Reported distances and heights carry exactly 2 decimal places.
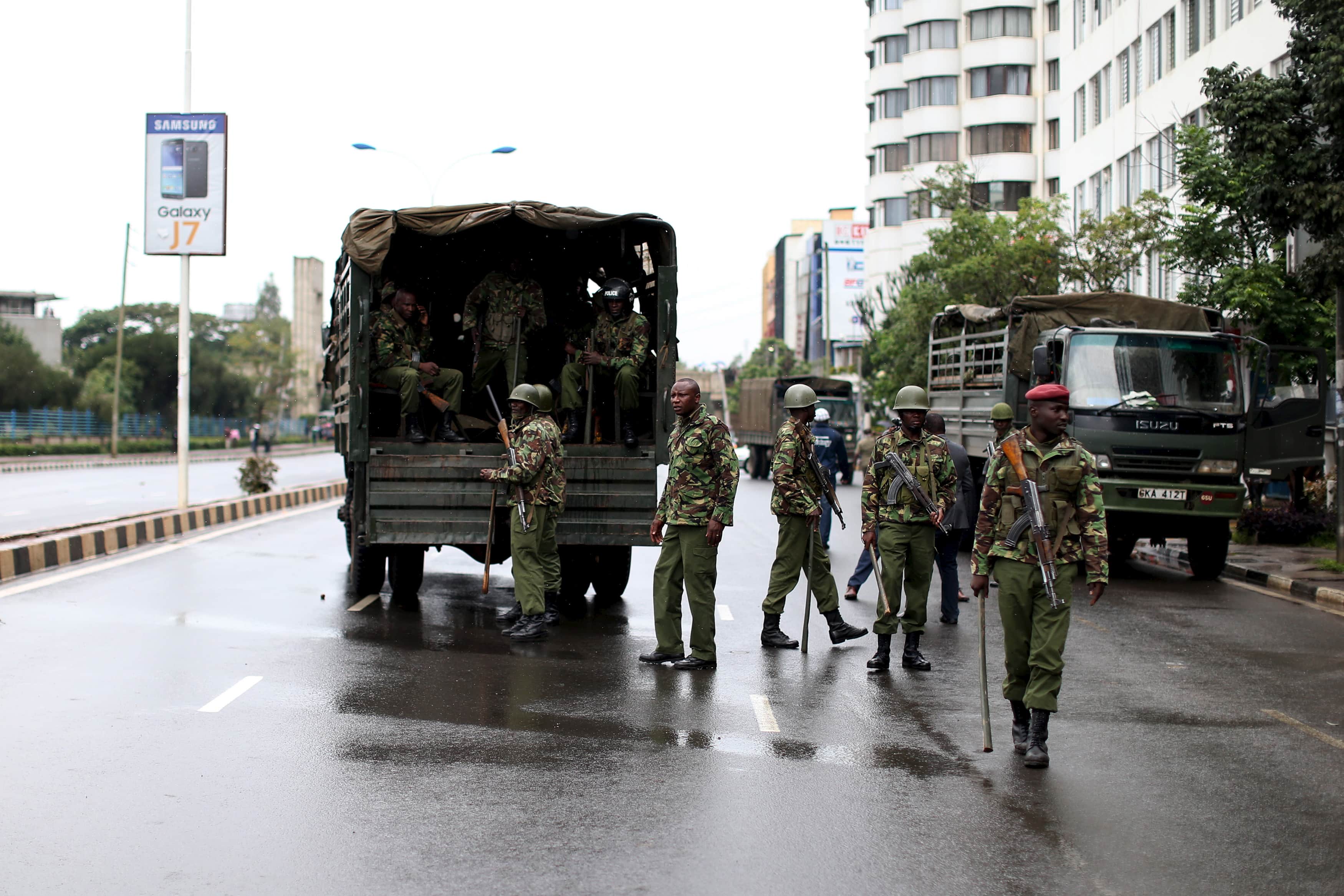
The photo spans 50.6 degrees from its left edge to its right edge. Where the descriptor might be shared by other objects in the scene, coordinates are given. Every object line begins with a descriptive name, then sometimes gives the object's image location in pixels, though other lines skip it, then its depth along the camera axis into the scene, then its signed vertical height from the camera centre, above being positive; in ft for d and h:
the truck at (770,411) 133.18 +2.10
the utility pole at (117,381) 195.42 +7.16
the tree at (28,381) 216.33 +8.22
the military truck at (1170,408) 48.78 +0.84
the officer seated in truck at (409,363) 38.73 +1.94
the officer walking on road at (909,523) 30.60 -1.96
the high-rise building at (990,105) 140.87 +44.40
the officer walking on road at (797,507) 32.78 -1.70
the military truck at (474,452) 36.94 -0.52
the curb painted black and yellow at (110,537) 48.14 -4.13
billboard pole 71.00 +3.26
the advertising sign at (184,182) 69.00 +12.25
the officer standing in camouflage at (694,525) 30.96 -2.02
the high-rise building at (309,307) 496.23 +45.20
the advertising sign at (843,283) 304.91 +32.43
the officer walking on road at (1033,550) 22.27 -1.89
